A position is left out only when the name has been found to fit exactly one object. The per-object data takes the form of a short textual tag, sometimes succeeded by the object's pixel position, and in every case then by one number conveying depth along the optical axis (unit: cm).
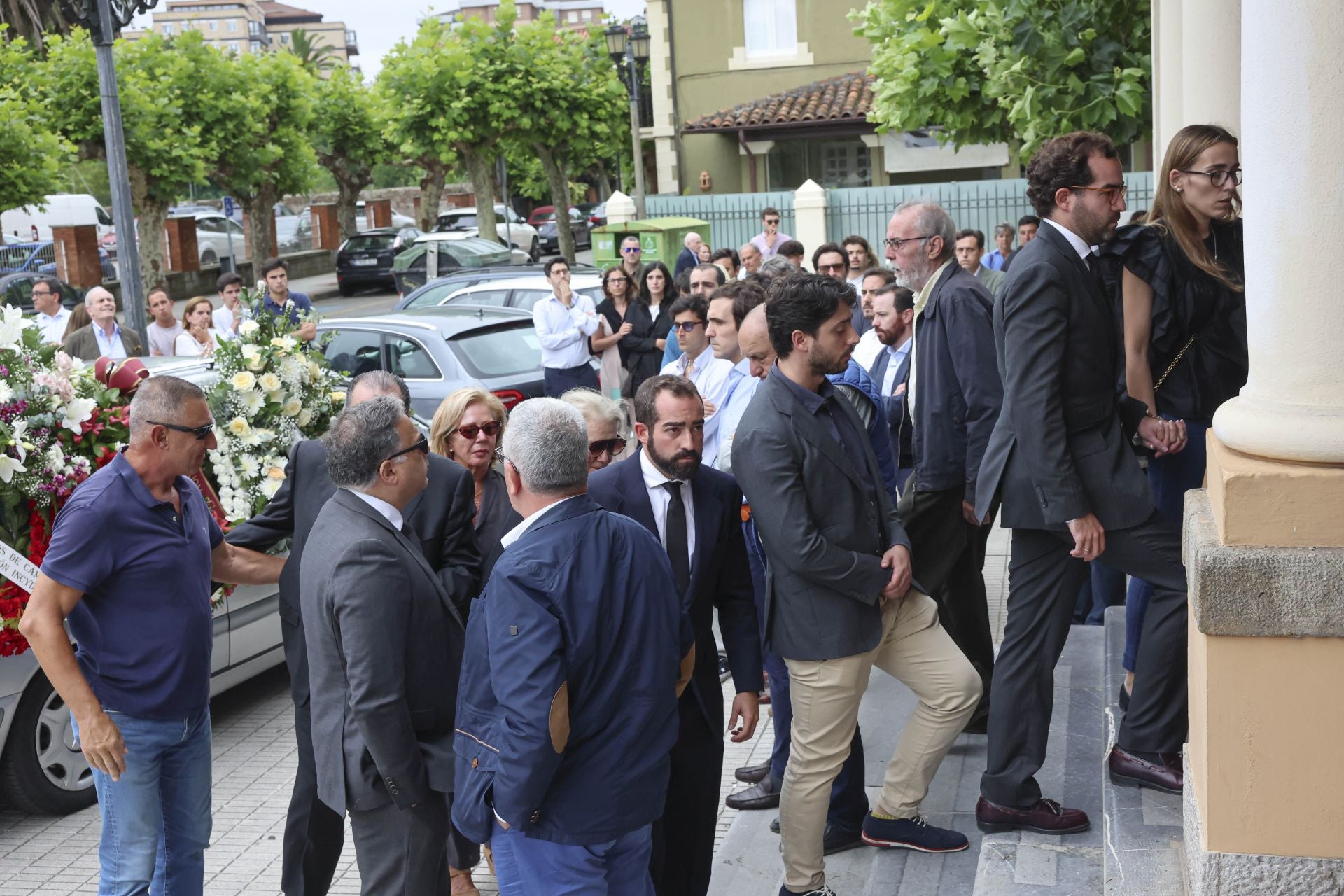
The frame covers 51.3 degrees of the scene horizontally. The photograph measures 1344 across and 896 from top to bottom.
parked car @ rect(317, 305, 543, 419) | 1108
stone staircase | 402
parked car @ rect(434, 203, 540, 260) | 4469
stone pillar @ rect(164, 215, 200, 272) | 3828
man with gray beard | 548
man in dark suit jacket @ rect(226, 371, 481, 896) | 454
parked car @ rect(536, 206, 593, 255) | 4709
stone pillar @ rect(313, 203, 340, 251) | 4875
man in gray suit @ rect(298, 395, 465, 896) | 373
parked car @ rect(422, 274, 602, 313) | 1579
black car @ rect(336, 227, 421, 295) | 3697
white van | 3862
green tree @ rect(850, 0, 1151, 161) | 1223
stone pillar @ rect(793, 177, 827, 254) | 2306
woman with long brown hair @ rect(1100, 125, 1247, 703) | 430
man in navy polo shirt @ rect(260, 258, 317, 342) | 1169
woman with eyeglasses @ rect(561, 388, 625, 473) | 495
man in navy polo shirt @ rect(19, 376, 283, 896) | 414
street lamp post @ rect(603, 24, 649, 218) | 2623
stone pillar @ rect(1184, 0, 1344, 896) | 325
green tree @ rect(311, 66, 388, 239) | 4259
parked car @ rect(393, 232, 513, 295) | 3098
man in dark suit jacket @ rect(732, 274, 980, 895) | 432
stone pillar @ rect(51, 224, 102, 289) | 3192
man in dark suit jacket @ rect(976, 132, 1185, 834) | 418
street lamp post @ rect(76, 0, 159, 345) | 1123
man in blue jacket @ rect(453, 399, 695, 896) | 327
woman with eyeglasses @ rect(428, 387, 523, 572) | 523
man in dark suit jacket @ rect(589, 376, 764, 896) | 443
